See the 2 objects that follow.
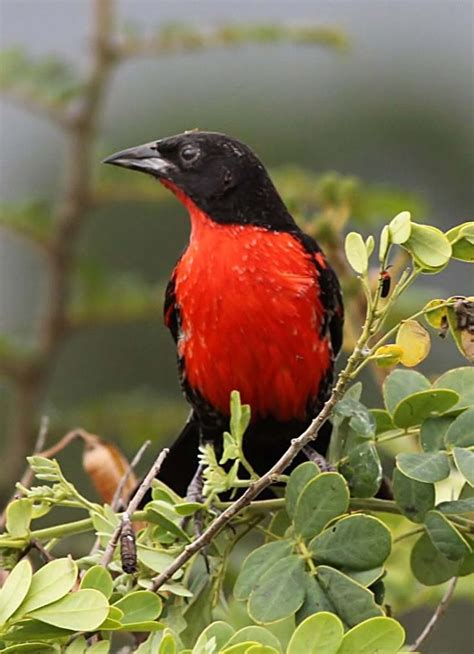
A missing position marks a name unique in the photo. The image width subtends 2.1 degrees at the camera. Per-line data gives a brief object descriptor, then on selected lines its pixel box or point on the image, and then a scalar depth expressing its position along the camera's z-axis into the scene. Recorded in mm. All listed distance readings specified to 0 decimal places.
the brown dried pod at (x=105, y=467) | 3666
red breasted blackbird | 3706
